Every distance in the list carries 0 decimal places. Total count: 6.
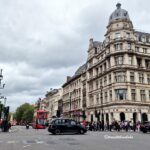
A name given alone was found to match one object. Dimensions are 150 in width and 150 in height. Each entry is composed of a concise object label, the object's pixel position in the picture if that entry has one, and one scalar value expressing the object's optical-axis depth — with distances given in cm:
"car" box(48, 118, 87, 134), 1756
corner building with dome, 3473
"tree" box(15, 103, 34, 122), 9150
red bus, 3069
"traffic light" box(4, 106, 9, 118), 2286
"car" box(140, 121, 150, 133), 1972
